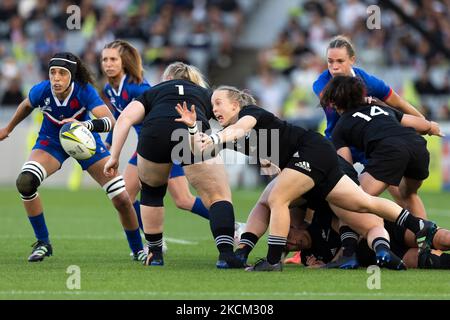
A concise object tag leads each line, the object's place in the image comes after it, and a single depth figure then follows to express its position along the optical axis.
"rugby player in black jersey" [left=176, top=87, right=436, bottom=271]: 16.80
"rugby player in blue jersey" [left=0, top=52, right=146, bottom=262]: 19.12
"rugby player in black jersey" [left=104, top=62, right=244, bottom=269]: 17.30
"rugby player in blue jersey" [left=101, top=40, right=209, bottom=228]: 20.59
